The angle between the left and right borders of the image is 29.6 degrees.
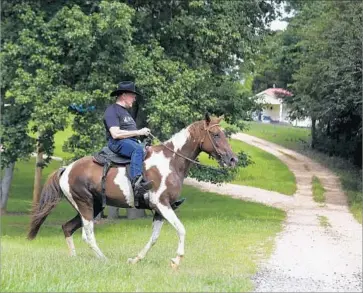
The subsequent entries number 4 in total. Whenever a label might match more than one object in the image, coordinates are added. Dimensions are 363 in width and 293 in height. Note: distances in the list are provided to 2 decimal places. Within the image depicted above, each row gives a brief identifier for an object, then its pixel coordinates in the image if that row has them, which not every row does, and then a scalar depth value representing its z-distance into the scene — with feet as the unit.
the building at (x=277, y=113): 207.47
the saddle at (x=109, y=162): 36.11
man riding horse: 35.17
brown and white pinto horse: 35.60
